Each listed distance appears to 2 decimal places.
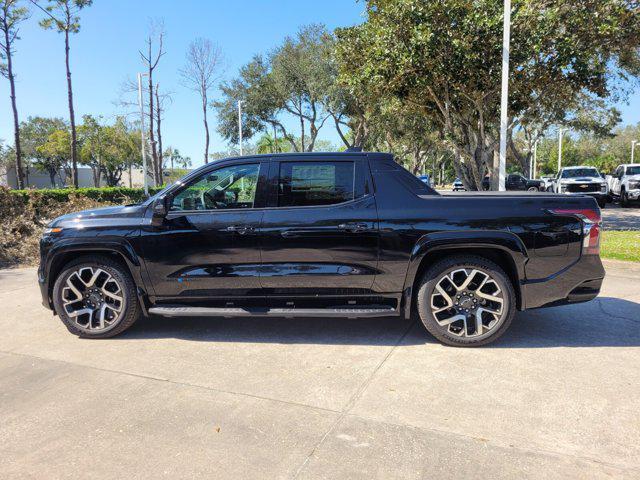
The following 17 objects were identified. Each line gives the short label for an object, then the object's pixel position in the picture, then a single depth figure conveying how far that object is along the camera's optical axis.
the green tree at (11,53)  27.52
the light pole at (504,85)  10.52
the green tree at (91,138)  53.03
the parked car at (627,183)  21.12
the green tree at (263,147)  60.02
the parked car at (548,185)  30.67
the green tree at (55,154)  53.19
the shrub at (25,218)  9.23
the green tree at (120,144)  52.81
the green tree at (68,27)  28.56
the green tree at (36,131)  59.97
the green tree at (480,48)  11.54
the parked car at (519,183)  28.41
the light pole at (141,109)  27.97
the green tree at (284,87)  24.92
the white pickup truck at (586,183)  21.73
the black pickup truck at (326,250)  3.97
